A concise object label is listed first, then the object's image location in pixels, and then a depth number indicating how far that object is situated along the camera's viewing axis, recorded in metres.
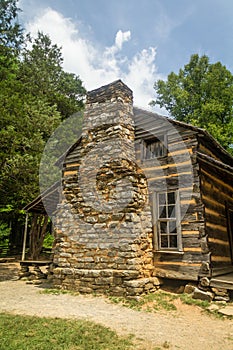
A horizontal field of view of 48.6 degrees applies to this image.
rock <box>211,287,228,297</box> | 6.89
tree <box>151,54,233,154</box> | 20.75
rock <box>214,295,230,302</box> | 6.82
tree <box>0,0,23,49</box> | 19.75
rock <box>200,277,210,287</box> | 7.22
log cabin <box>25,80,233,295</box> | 7.83
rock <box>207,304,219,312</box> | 6.32
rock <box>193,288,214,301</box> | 6.93
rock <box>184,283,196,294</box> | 7.51
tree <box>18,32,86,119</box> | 25.53
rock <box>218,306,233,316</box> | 5.94
